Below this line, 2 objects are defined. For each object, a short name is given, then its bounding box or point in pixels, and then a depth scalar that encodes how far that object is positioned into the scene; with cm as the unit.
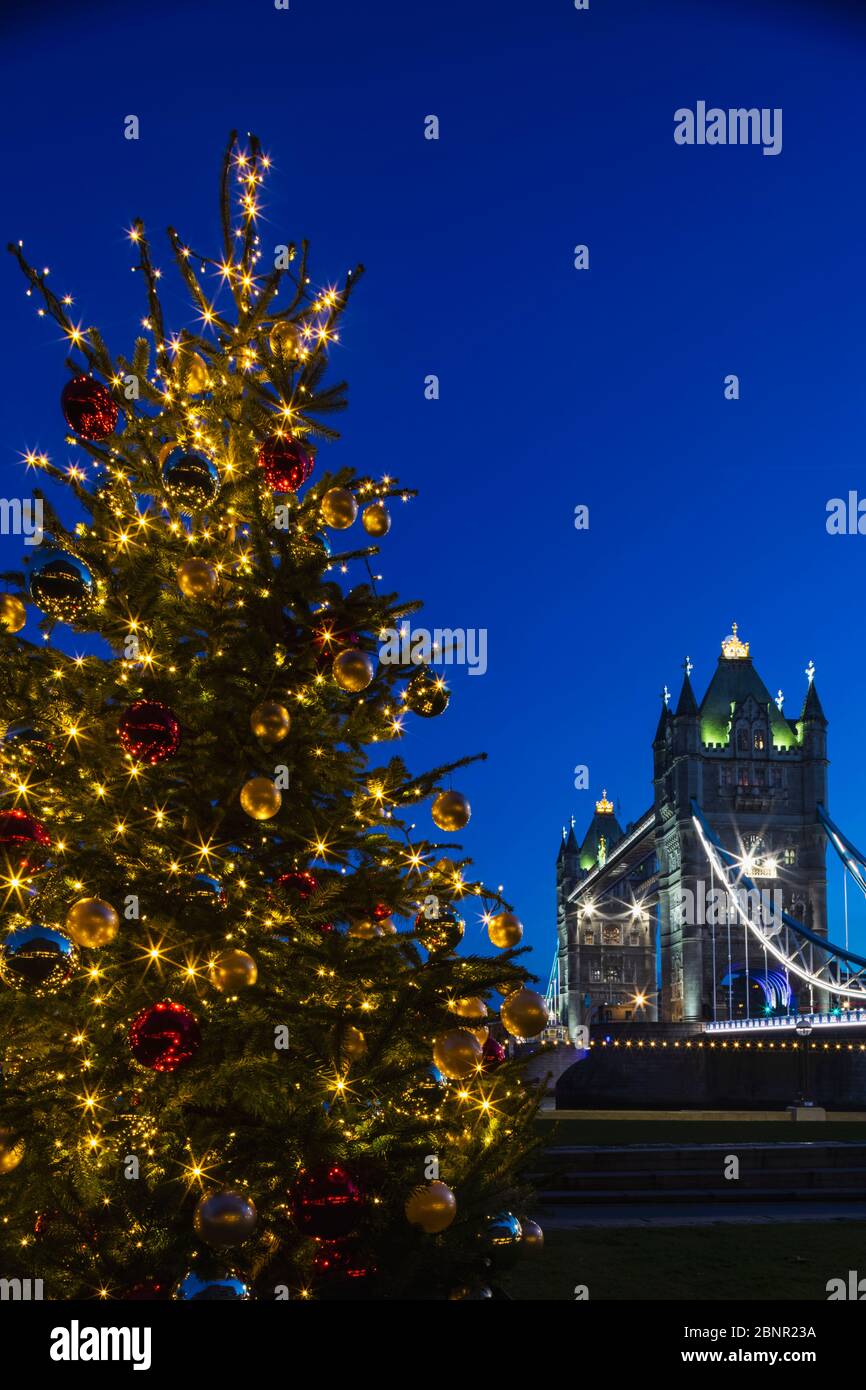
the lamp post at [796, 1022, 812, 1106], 4423
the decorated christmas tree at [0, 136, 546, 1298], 450
